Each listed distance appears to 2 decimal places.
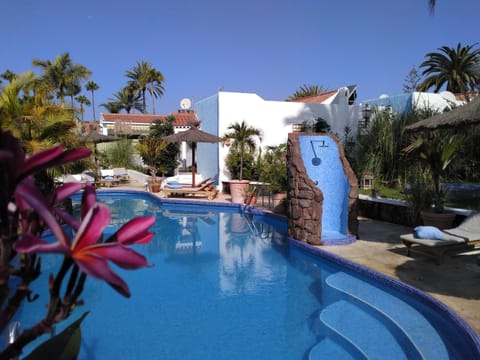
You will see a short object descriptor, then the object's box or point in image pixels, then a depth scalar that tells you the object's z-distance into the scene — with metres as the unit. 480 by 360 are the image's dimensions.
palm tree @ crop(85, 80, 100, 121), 53.78
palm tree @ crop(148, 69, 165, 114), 49.03
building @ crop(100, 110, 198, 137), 29.69
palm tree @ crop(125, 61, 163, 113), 49.03
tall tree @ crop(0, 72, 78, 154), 8.83
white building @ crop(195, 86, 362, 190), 18.66
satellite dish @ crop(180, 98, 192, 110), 29.26
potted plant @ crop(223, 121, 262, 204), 17.94
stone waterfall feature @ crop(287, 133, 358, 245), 9.33
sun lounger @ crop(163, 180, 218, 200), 16.85
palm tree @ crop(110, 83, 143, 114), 54.16
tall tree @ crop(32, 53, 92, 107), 36.03
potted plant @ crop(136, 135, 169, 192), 22.52
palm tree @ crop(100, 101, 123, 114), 55.31
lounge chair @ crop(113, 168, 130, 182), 22.73
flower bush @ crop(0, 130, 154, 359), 0.72
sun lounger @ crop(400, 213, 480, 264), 7.05
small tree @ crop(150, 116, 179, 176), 24.31
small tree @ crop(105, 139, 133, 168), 26.81
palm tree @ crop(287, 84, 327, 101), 41.75
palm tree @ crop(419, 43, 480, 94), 29.94
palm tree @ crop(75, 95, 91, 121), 45.56
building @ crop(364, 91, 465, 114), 18.42
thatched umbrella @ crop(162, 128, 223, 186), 16.39
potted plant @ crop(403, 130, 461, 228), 9.01
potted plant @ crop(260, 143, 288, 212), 13.27
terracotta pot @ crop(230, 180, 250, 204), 15.67
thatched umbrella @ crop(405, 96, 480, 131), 6.84
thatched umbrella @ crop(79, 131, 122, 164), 20.75
